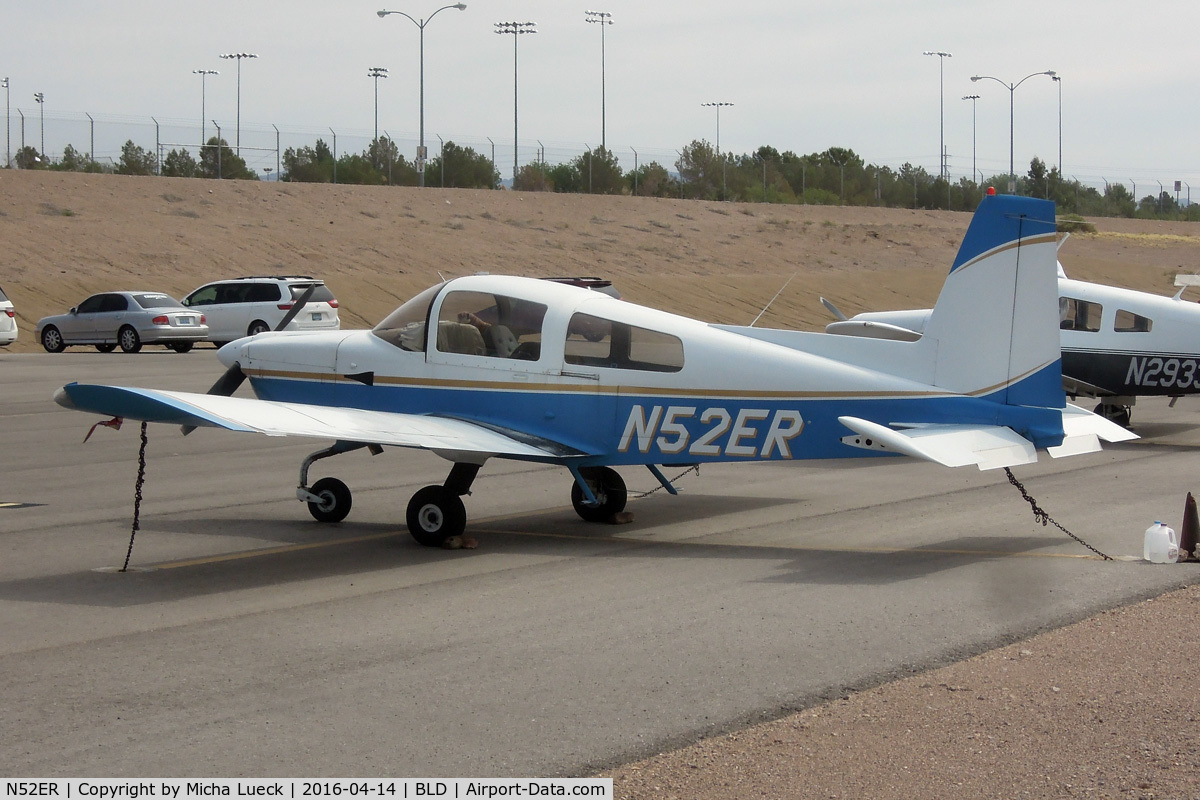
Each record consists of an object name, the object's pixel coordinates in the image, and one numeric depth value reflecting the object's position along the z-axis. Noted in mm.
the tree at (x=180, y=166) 69625
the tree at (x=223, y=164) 69562
